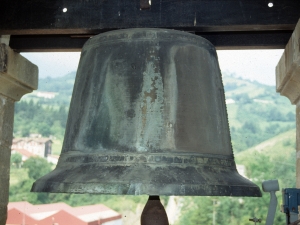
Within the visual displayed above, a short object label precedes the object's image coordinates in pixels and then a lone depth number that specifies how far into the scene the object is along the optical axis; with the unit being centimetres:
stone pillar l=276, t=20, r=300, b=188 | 255
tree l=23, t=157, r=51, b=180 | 2395
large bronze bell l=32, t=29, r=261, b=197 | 178
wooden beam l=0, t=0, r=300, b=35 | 246
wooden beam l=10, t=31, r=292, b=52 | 291
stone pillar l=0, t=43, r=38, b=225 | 298
